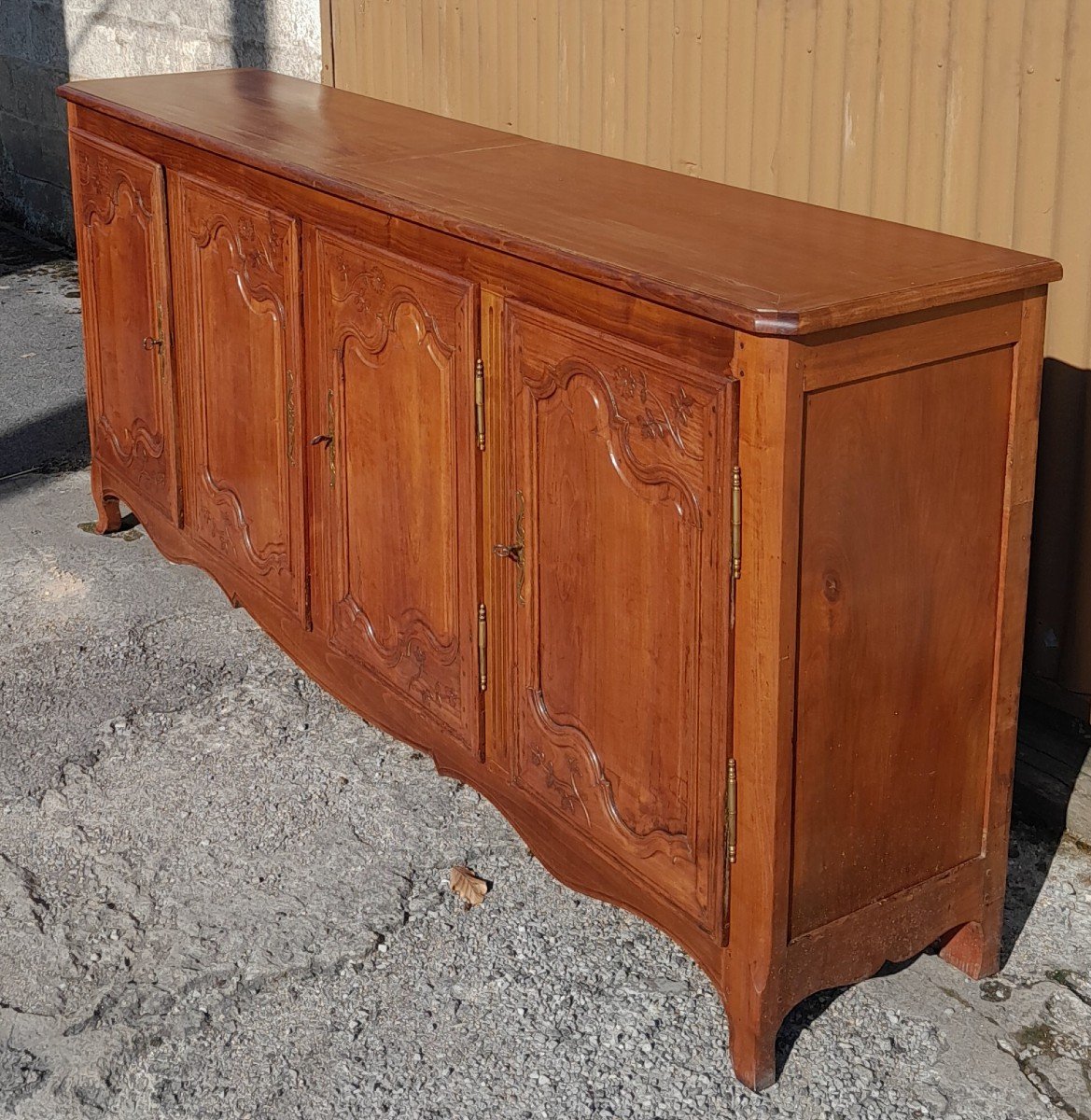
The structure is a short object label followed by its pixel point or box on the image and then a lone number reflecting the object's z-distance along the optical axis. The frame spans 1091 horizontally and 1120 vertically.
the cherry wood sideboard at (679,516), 2.25
